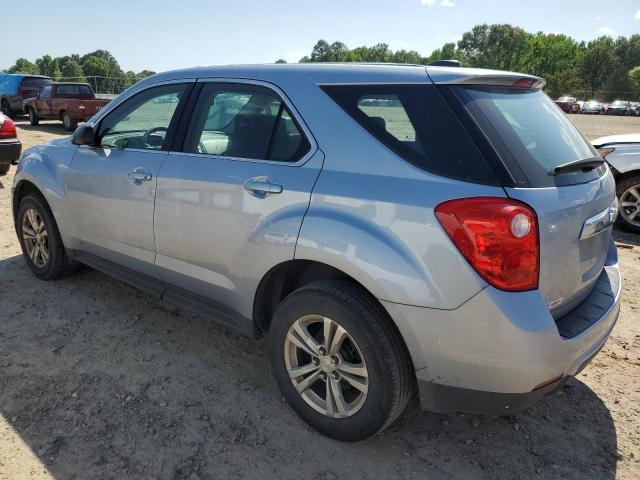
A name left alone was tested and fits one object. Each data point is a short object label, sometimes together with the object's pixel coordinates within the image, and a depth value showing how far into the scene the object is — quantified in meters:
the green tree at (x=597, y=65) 82.19
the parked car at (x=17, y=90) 21.34
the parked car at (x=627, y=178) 6.56
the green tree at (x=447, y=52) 113.12
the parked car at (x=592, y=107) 50.53
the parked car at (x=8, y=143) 8.05
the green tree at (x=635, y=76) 71.00
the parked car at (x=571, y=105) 48.15
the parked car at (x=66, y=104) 17.08
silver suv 2.09
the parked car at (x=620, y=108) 48.56
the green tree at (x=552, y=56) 88.12
